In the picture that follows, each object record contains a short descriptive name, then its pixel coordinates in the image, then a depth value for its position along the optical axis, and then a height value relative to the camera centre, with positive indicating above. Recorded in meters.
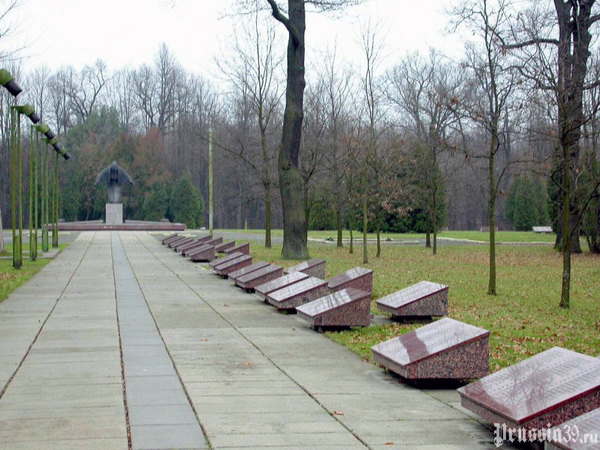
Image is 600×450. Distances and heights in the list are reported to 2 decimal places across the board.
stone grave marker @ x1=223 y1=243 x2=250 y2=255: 27.59 -1.14
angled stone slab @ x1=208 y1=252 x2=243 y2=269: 21.37 -1.17
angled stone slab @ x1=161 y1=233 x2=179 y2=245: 37.05 -1.10
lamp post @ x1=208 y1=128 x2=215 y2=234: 36.29 +3.24
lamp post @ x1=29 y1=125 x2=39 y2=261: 26.08 +1.11
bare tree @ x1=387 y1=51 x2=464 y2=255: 31.50 +4.52
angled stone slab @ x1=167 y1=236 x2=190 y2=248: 34.47 -1.08
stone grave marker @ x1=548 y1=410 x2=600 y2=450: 4.89 -1.30
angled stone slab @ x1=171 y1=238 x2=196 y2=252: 31.57 -1.11
